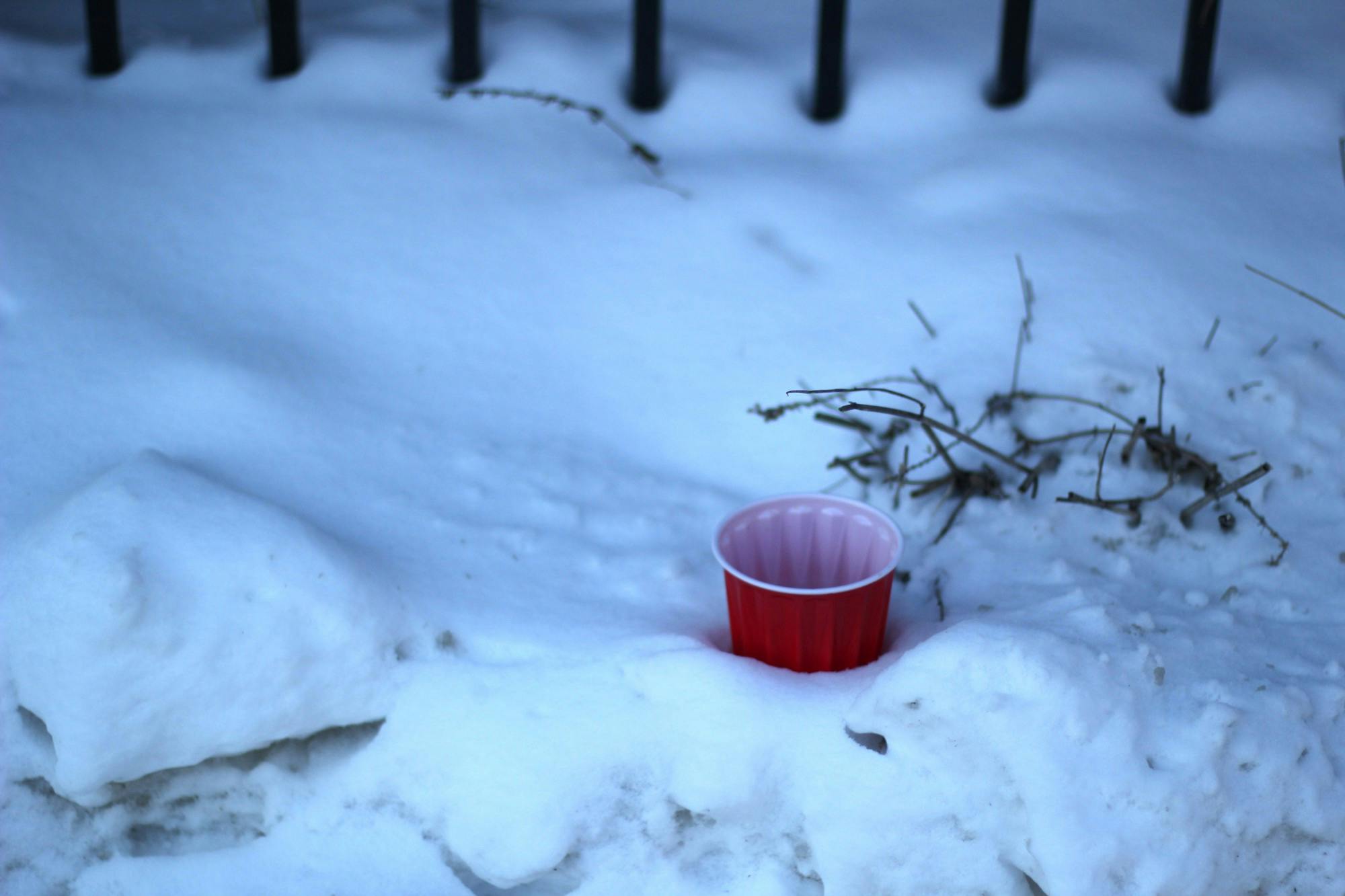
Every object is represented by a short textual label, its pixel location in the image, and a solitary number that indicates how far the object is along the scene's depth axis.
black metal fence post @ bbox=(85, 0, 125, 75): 2.66
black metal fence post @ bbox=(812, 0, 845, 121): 2.59
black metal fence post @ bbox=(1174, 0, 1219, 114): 2.54
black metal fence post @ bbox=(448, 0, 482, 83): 2.66
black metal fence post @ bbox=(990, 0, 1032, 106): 2.58
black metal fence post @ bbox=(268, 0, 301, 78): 2.66
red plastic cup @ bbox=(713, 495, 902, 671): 1.67
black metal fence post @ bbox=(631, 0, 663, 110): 2.63
